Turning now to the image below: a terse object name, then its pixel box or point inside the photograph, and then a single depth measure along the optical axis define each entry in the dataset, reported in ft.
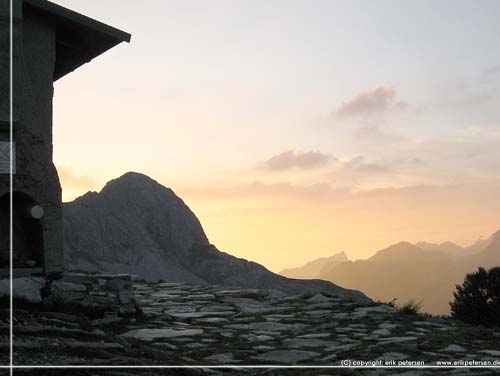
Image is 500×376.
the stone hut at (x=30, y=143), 33.50
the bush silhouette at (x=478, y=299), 55.17
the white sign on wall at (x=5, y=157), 32.81
